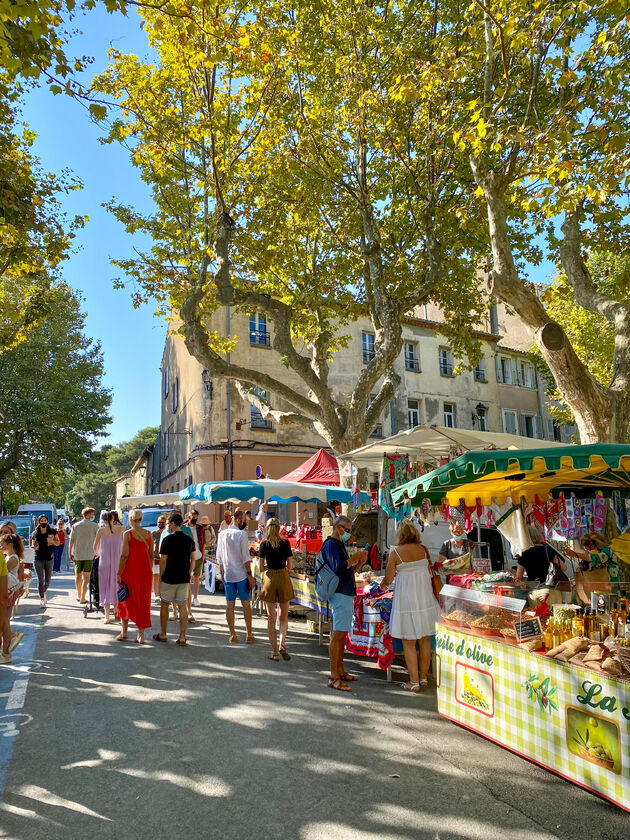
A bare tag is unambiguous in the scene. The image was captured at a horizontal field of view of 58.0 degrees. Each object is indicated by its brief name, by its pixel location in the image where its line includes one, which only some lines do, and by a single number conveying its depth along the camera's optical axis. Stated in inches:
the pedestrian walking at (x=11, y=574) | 272.4
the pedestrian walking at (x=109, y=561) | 367.9
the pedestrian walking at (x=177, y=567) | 302.7
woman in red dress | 310.5
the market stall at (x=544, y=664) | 143.7
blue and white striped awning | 466.0
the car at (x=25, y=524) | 850.8
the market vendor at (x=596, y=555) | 273.9
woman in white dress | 237.6
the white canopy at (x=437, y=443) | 330.3
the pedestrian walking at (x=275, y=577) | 280.1
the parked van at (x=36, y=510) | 1145.4
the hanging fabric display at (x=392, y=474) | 339.9
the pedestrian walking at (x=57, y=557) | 784.0
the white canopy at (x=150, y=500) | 729.0
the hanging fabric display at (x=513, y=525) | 315.5
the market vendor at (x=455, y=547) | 327.6
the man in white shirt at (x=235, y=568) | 309.6
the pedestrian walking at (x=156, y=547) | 436.9
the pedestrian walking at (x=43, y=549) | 446.9
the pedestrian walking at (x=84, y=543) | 426.9
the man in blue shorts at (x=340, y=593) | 241.3
